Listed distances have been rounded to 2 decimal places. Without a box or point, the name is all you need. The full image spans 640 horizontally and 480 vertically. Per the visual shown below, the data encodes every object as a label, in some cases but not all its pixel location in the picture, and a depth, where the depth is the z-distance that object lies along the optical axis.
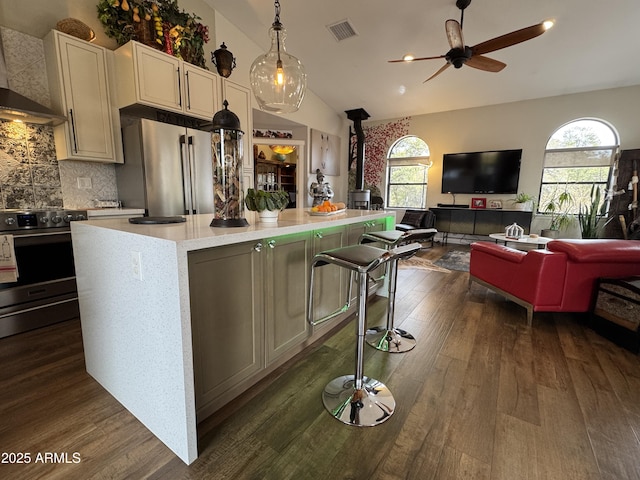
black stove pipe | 6.91
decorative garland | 2.84
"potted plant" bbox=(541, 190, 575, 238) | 5.43
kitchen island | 1.15
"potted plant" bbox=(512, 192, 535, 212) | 5.69
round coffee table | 3.90
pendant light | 2.01
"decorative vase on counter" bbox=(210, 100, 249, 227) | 1.40
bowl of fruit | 2.22
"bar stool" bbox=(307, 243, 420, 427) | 1.43
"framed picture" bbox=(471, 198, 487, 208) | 6.25
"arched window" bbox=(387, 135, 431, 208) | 7.05
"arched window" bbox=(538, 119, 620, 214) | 5.35
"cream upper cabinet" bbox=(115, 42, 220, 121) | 2.79
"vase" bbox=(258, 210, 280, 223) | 1.67
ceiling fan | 2.85
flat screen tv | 5.92
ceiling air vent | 4.00
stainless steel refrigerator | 2.86
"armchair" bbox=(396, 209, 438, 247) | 6.19
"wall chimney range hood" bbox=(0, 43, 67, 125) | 2.20
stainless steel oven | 2.17
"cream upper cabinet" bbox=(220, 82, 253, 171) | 3.73
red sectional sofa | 2.26
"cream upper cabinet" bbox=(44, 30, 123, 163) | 2.57
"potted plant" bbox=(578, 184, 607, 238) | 4.97
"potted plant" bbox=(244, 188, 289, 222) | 1.63
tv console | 5.70
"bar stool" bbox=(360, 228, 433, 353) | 2.10
